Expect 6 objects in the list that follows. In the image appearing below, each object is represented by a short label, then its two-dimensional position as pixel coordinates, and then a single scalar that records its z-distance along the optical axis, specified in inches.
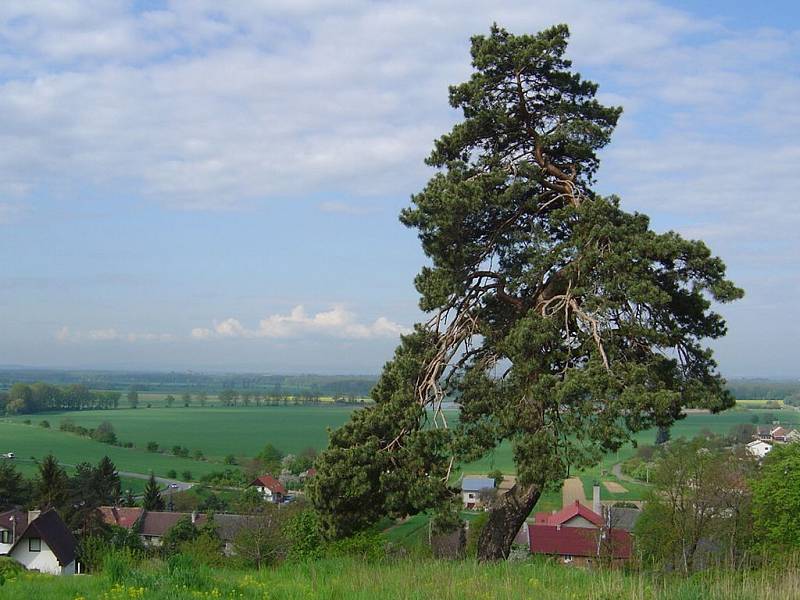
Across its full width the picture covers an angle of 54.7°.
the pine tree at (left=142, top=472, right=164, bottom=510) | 2395.4
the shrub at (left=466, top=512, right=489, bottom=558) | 1198.0
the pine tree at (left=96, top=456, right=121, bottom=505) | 2386.7
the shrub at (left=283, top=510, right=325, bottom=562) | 1058.1
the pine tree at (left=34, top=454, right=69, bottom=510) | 1983.3
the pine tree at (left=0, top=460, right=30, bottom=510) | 2188.1
